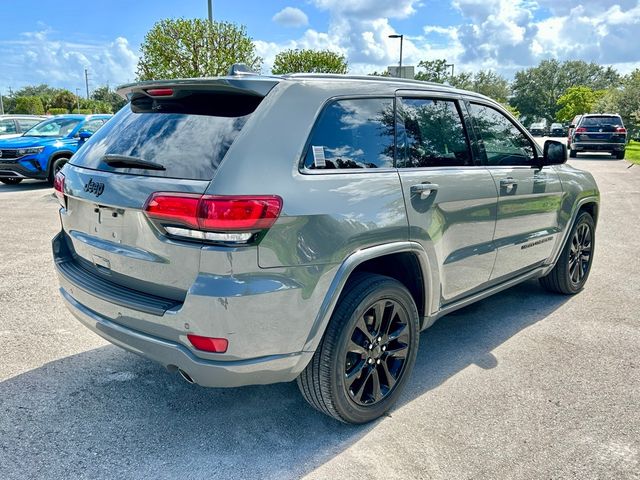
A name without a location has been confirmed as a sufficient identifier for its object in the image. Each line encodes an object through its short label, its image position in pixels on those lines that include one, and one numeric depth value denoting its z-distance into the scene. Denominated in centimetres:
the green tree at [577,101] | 6412
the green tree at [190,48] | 1958
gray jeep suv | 228
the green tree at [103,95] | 9032
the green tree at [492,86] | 7831
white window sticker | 255
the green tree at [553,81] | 8562
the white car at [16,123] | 1466
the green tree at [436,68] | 5553
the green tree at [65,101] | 7131
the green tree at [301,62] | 3033
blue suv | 1184
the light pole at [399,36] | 3375
